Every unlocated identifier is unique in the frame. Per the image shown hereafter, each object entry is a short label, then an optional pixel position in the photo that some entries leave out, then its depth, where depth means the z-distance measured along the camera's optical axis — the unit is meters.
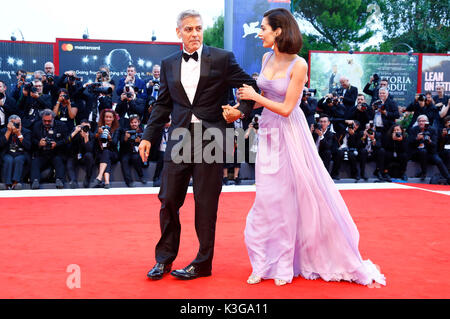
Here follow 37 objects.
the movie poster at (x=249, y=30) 10.19
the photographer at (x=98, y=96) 8.49
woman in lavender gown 3.14
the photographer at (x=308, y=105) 8.84
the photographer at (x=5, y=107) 8.06
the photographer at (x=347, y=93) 9.84
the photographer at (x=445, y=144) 9.67
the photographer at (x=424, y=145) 9.52
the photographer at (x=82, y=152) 8.14
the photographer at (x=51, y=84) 8.51
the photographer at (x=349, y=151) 9.20
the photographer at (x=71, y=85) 8.57
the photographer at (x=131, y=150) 8.40
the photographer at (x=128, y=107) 8.76
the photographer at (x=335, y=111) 9.30
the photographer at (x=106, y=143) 8.11
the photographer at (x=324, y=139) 8.98
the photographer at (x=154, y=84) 8.83
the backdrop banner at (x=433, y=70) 13.20
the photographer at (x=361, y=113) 9.29
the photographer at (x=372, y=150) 9.33
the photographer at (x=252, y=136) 8.56
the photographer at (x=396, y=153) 9.50
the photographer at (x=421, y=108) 9.81
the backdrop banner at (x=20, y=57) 10.88
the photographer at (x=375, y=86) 9.88
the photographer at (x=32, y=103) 8.23
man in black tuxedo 3.15
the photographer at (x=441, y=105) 9.88
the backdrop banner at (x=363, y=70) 12.00
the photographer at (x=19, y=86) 8.47
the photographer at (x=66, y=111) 8.30
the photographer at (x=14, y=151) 7.76
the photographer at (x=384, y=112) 9.42
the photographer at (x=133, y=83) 9.14
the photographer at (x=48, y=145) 7.96
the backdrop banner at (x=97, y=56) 10.82
